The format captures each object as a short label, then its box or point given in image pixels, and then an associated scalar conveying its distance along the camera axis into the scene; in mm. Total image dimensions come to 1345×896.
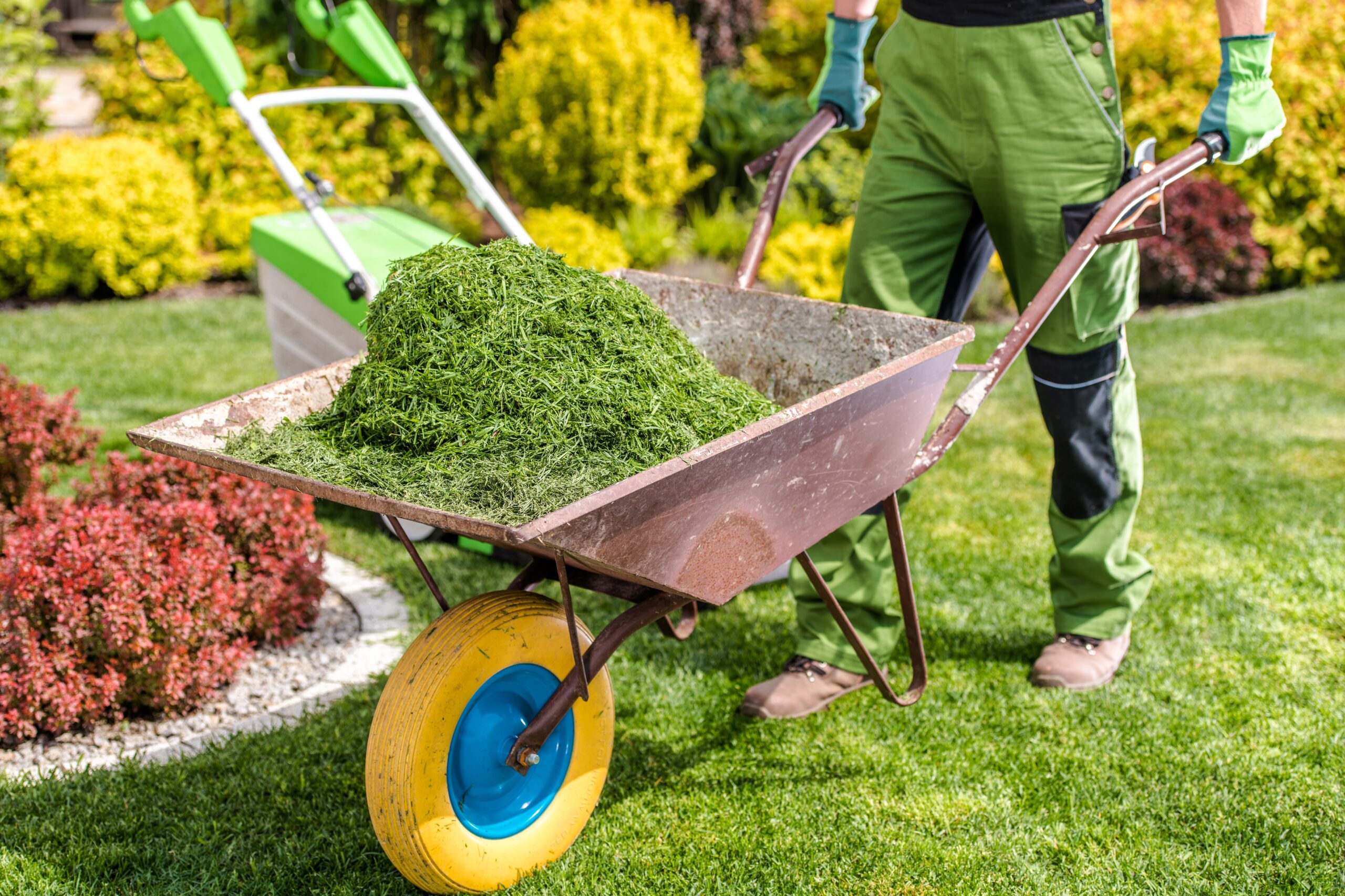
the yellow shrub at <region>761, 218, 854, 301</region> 6355
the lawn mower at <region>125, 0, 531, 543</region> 3199
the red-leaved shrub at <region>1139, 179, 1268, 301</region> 7008
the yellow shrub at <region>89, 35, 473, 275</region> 7207
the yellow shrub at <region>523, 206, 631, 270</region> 6113
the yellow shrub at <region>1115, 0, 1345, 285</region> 7059
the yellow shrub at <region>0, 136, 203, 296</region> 6367
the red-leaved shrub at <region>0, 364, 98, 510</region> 3400
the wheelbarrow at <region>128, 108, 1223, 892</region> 1819
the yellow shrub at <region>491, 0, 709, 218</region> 6785
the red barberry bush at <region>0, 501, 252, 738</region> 2641
